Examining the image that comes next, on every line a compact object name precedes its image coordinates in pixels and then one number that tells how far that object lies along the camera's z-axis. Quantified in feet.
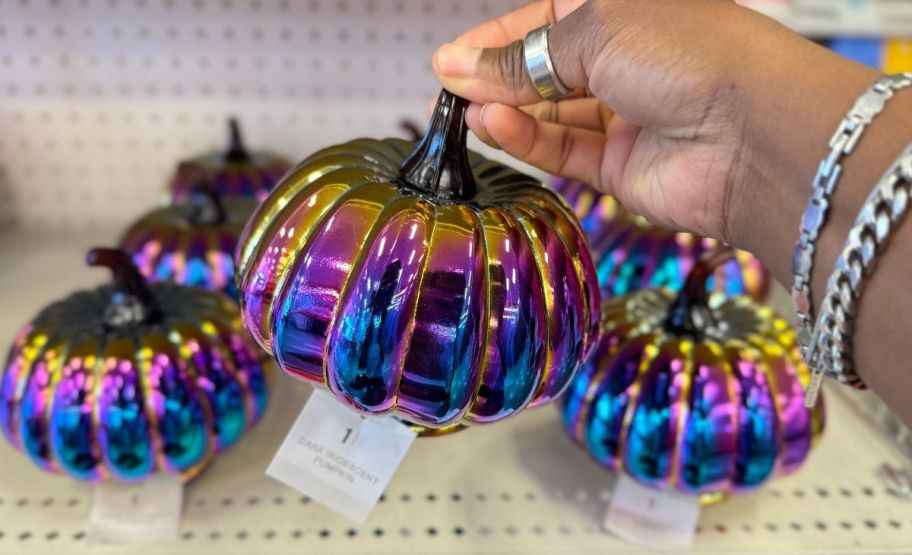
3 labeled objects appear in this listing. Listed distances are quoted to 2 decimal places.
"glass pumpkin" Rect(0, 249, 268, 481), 2.15
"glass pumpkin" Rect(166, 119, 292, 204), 3.59
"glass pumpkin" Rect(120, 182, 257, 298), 2.99
